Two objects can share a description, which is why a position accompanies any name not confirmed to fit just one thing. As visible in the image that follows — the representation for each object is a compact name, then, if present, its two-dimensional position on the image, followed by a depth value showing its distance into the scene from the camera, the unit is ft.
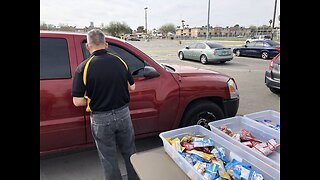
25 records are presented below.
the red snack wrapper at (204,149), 5.82
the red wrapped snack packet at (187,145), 5.85
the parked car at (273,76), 21.55
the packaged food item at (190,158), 5.34
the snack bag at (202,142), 5.93
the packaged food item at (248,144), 5.97
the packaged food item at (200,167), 5.00
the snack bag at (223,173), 4.87
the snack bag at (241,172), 4.79
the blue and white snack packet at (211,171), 4.84
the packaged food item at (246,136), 6.39
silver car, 47.57
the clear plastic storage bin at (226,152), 4.93
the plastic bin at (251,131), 5.42
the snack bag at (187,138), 6.25
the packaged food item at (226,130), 6.74
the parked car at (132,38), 188.03
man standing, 7.39
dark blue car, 53.16
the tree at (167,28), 301.86
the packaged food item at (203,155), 5.46
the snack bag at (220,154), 5.63
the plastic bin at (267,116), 7.81
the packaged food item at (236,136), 6.27
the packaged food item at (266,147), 5.57
